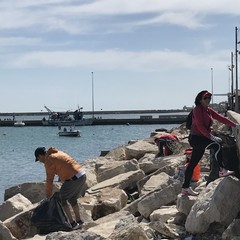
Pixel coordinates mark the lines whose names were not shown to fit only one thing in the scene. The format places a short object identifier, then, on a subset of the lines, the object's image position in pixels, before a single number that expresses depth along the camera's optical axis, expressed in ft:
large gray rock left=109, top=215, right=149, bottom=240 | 22.36
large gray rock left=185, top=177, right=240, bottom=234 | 22.76
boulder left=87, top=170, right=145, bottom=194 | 37.45
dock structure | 316.60
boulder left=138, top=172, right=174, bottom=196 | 31.00
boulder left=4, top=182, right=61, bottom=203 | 37.50
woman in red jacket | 25.68
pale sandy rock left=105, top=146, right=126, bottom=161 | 55.86
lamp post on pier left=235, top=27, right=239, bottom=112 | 96.35
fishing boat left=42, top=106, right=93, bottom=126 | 315.37
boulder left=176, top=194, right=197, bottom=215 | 25.16
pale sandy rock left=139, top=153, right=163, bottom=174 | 41.37
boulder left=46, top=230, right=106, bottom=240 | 21.47
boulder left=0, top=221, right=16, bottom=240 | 26.63
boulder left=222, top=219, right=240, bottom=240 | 21.29
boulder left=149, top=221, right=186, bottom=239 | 23.47
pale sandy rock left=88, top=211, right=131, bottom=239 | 26.02
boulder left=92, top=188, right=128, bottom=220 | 32.50
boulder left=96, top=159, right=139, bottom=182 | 42.32
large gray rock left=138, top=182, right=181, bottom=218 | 28.12
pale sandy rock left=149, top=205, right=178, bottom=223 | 25.70
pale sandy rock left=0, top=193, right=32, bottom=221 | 32.65
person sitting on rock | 46.51
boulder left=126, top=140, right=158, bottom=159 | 53.78
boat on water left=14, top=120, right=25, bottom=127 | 346.54
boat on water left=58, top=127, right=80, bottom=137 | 226.17
